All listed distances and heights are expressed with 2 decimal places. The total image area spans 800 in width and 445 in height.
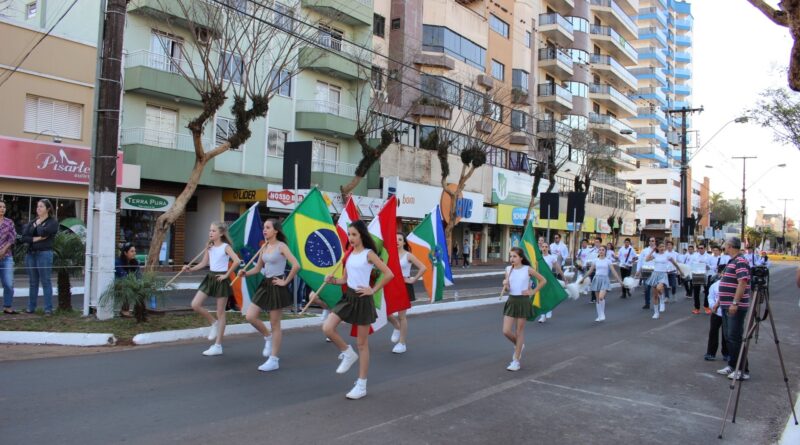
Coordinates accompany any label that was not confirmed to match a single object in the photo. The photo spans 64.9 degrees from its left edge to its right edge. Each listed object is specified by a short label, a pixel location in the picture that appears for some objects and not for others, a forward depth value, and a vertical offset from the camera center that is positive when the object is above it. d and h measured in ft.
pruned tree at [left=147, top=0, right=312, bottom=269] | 49.64 +12.39
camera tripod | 20.20 -2.53
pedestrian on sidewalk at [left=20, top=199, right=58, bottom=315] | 33.17 -1.55
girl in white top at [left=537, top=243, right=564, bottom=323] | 46.68 -1.67
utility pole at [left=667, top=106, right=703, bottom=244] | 97.19 +11.44
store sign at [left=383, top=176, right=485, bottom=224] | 112.56 +6.46
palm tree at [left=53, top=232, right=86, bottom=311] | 35.01 -2.21
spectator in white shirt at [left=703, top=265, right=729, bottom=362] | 30.04 -4.36
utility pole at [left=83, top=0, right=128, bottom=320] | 33.71 +3.65
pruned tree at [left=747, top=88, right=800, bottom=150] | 77.30 +16.30
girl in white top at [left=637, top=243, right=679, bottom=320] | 49.80 -2.59
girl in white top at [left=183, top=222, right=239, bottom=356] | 28.25 -2.54
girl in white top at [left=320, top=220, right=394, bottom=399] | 21.63 -2.31
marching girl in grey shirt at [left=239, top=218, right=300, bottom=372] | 25.48 -2.38
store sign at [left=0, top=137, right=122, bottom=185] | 64.75 +6.26
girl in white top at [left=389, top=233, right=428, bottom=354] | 31.22 -2.98
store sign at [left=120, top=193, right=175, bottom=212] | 78.18 +2.67
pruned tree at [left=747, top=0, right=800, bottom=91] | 18.84 +6.98
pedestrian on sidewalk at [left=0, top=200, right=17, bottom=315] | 32.30 -2.05
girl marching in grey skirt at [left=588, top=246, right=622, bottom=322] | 45.52 -2.97
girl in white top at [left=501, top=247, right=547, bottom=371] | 27.55 -2.85
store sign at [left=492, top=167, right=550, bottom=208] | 144.36 +11.80
